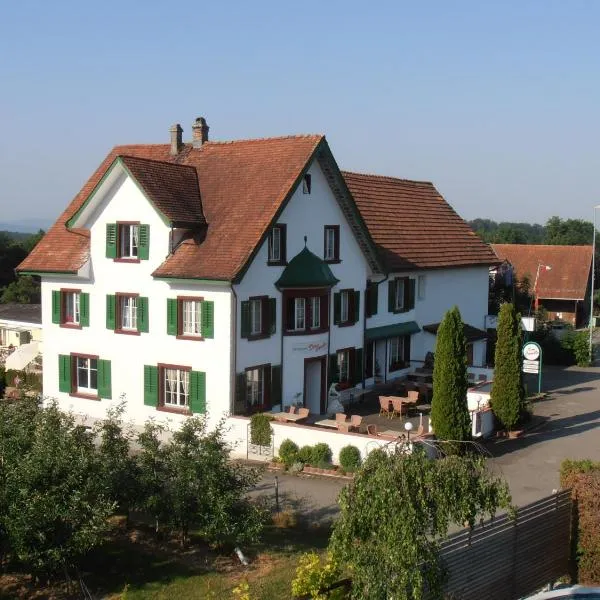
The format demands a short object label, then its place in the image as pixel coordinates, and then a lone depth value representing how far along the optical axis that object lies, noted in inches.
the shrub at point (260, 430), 952.3
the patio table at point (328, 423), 1000.0
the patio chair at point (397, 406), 1117.7
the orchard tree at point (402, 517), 430.0
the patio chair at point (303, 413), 1007.7
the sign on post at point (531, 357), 1186.0
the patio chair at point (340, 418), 984.9
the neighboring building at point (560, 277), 2374.5
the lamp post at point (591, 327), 1684.4
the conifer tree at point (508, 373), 1040.8
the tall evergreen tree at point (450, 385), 932.6
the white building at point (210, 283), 1013.2
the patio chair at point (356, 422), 967.6
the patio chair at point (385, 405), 1127.0
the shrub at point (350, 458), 892.6
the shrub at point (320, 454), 914.1
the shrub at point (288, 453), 927.0
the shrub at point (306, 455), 920.9
